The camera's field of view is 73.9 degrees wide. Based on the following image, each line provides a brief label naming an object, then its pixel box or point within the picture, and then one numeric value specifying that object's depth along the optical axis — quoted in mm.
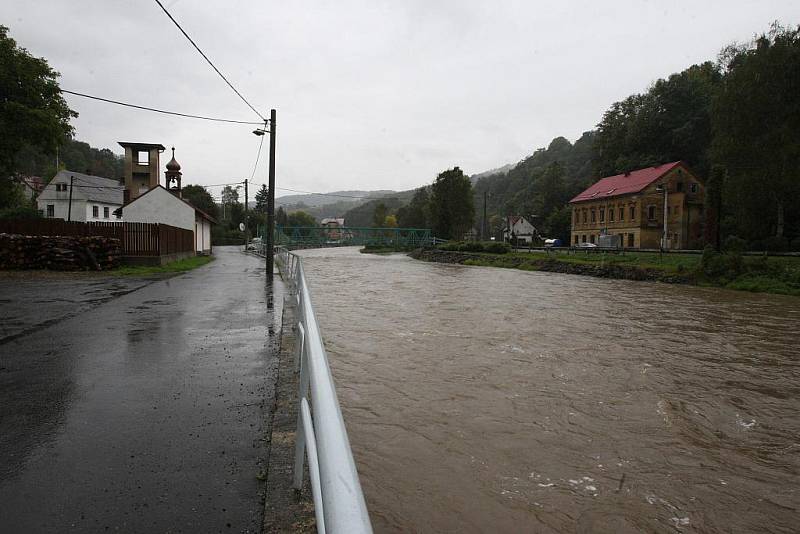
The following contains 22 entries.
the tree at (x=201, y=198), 81012
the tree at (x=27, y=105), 24328
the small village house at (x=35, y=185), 61231
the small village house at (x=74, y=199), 53812
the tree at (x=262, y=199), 110306
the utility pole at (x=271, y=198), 18391
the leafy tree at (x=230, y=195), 135000
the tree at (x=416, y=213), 99000
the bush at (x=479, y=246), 45062
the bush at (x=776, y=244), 32750
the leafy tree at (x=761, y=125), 26172
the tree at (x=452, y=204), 70625
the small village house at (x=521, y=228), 78862
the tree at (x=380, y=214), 123188
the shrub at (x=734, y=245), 24562
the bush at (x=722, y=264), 22609
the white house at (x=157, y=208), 35094
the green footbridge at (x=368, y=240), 66875
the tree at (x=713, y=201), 30909
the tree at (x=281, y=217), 130950
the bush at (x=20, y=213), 44344
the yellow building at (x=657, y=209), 50406
